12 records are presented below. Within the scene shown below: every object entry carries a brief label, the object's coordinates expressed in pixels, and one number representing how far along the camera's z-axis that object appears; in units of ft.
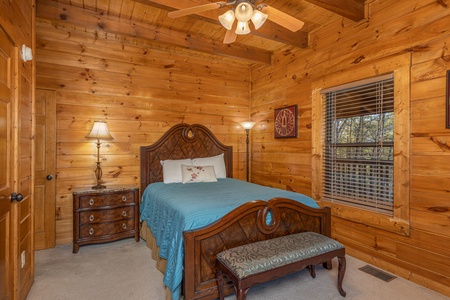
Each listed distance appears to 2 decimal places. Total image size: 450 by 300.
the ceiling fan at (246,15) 6.09
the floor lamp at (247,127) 14.17
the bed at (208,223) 6.27
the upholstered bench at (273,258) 5.65
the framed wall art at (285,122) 12.27
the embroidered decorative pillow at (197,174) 11.66
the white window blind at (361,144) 8.55
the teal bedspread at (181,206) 6.41
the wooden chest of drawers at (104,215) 9.86
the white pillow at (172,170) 11.75
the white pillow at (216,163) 12.85
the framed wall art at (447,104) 6.97
